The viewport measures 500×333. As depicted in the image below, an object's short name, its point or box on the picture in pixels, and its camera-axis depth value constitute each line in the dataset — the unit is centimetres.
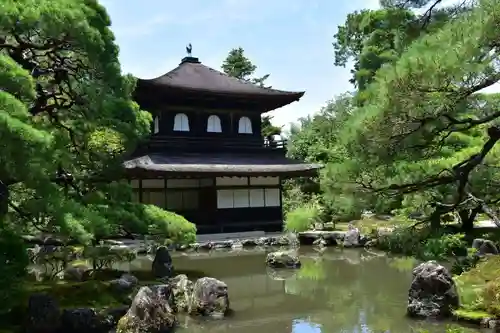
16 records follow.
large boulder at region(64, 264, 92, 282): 969
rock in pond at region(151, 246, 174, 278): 1121
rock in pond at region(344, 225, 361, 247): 1752
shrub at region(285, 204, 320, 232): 1753
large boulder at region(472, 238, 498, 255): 1157
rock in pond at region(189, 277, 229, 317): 833
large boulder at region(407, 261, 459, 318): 742
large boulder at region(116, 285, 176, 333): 714
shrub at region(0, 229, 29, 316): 619
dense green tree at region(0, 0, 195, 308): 581
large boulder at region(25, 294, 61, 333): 698
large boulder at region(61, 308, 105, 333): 720
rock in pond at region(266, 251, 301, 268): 1359
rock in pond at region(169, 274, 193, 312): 868
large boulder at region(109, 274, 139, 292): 871
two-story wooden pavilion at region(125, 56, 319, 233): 1922
